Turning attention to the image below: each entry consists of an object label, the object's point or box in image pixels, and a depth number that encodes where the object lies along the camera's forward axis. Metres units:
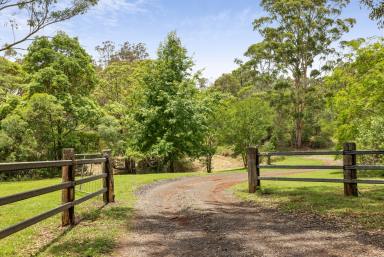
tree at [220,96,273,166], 42.88
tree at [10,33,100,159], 33.88
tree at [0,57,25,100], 39.00
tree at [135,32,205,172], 32.81
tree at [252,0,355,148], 51.16
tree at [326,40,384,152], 19.98
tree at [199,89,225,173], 35.69
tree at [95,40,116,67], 71.81
